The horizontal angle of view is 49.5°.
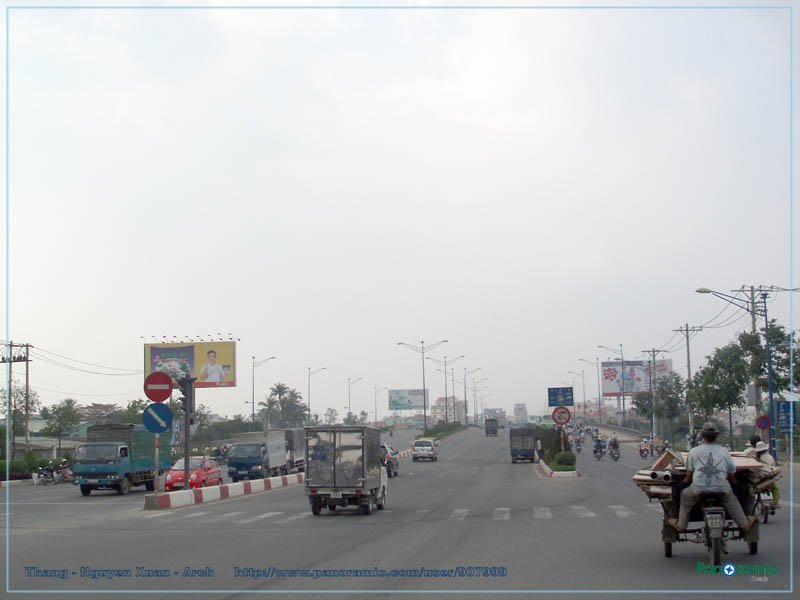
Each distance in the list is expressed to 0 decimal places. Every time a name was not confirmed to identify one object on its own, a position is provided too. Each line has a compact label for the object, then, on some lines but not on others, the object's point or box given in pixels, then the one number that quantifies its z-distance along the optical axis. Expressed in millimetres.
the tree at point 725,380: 49969
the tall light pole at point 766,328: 40094
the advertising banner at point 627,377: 127000
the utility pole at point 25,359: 57969
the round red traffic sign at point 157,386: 21203
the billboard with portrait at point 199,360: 78250
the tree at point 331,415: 183888
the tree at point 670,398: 85400
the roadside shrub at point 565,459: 43344
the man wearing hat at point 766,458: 13462
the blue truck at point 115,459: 35562
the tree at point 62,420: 94312
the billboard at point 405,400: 179250
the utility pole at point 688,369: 62500
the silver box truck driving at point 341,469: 22125
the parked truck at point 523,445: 62750
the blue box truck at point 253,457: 46438
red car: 37656
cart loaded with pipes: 11195
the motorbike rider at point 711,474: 10688
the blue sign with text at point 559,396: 51625
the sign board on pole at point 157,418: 21203
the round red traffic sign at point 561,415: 39938
